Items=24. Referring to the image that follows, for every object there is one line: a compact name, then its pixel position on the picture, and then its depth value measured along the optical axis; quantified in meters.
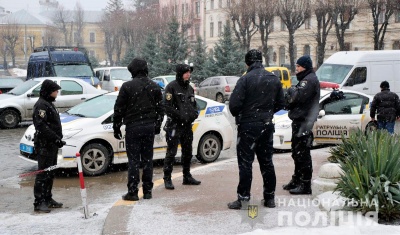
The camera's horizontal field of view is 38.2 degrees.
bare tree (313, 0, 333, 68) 40.22
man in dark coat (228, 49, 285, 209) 6.81
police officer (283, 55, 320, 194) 7.51
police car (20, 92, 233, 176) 10.20
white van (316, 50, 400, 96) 20.70
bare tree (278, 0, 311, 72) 42.19
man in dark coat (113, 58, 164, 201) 7.55
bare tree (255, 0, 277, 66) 43.75
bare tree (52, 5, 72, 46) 93.56
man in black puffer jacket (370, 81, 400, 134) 12.97
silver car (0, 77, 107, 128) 17.89
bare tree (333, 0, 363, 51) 38.81
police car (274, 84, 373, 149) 12.79
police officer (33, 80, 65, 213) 7.69
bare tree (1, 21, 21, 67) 86.31
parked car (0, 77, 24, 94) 25.23
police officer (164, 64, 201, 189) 8.37
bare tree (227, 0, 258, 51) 45.56
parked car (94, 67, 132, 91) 28.12
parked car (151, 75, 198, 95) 30.53
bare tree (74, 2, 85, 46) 95.19
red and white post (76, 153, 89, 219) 7.16
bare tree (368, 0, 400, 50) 36.32
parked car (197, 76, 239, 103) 30.11
